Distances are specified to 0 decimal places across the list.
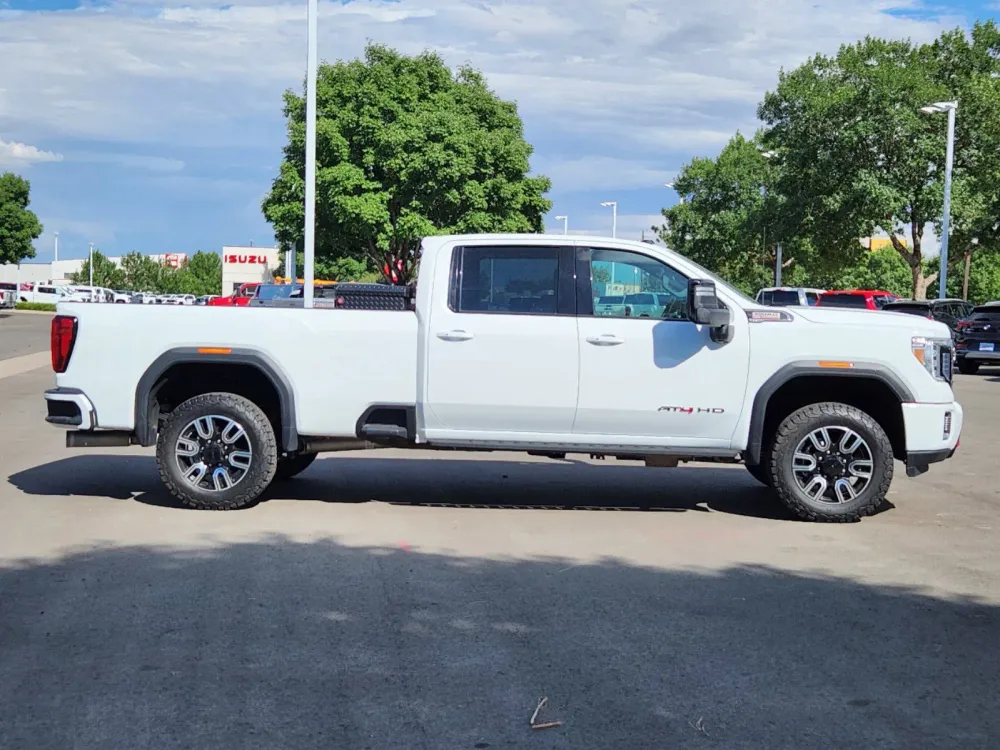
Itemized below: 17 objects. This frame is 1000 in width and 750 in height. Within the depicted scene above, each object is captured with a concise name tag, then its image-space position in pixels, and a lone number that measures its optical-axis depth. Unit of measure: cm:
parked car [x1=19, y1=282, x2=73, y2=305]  9031
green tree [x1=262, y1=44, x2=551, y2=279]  3681
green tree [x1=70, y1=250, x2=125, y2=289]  12255
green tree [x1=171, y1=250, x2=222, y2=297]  12588
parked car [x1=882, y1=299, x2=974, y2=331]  2765
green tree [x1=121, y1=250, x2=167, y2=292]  12156
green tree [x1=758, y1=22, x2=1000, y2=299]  3872
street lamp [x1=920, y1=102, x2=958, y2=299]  3428
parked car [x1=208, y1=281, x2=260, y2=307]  3996
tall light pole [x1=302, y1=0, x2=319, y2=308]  2009
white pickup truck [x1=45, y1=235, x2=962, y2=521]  793
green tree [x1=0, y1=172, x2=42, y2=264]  6769
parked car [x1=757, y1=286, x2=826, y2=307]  3275
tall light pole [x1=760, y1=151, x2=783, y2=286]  4847
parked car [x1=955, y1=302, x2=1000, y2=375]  2494
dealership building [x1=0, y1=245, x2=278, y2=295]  11506
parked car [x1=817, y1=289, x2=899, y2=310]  3167
